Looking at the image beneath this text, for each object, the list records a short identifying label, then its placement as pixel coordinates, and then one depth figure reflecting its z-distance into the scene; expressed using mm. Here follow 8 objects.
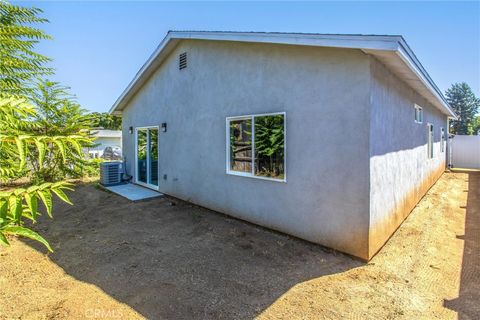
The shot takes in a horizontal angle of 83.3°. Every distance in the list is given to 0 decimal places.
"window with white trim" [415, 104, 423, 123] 7789
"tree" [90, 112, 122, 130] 42375
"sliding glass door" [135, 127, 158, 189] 10075
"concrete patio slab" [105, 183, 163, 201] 8820
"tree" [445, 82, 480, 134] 46219
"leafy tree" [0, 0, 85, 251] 1265
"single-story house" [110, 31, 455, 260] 4445
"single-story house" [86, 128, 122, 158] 27750
